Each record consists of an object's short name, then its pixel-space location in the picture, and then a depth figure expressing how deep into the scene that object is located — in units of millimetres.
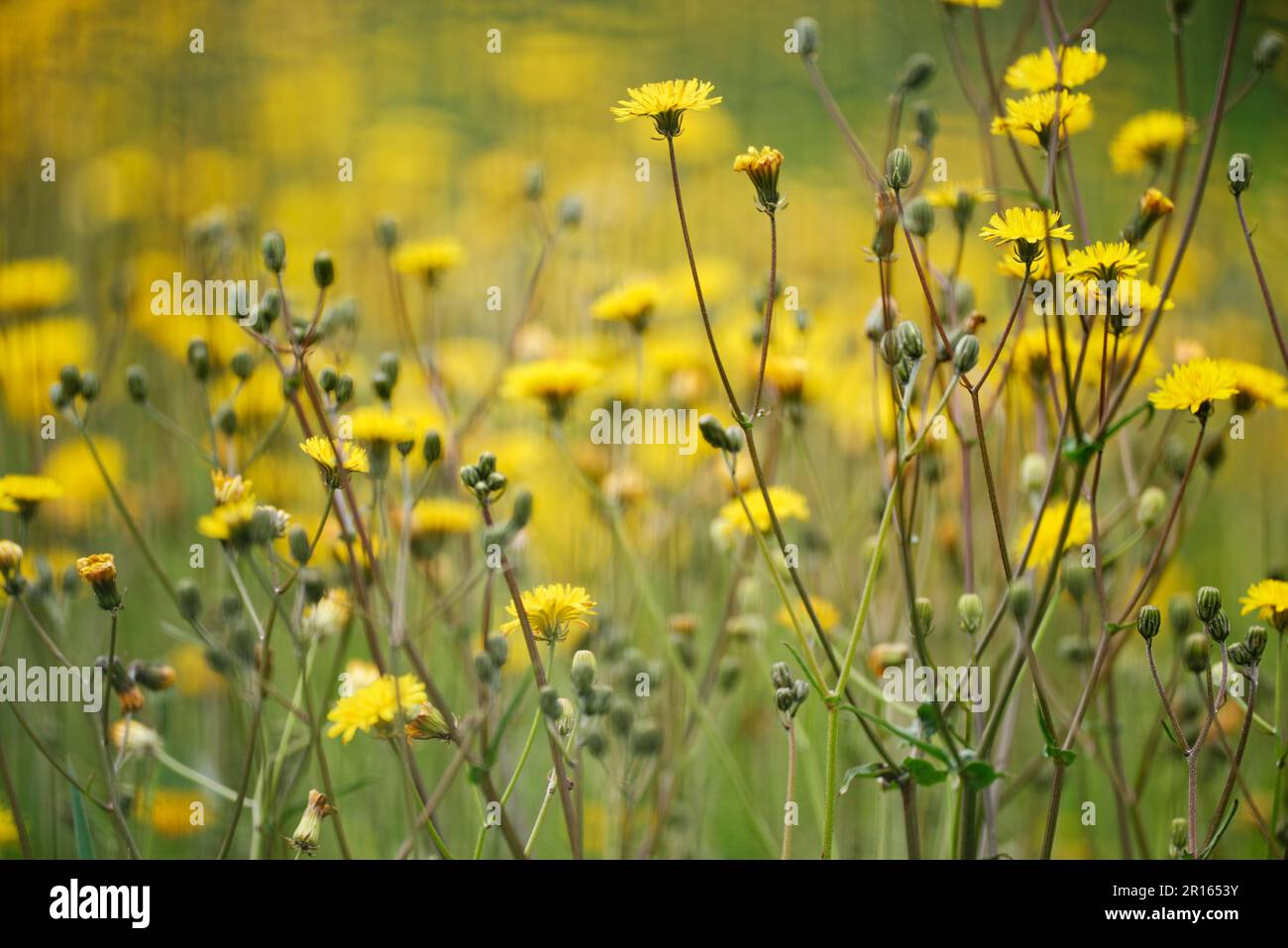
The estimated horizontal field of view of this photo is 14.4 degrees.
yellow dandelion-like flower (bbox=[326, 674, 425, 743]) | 1069
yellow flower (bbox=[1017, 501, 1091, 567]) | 1109
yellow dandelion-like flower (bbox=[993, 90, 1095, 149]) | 1089
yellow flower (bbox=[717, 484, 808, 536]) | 1121
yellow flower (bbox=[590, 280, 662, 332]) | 1152
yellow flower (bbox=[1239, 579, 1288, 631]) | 1086
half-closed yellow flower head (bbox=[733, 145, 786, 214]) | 1074
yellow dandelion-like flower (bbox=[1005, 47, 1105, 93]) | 1099
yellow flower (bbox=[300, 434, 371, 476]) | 1082
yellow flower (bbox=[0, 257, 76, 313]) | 1225
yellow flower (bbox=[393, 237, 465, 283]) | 1170
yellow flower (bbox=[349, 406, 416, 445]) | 1097
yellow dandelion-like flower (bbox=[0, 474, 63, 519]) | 1117
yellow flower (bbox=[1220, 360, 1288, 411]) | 1113
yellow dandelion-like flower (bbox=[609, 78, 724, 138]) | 1076
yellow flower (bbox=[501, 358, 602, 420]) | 1135
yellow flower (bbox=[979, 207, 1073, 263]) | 1066
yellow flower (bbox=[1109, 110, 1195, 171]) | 1138
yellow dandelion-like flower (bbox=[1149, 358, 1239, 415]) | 1080
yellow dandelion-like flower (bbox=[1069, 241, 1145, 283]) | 1068
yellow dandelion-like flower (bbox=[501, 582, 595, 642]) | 1077
